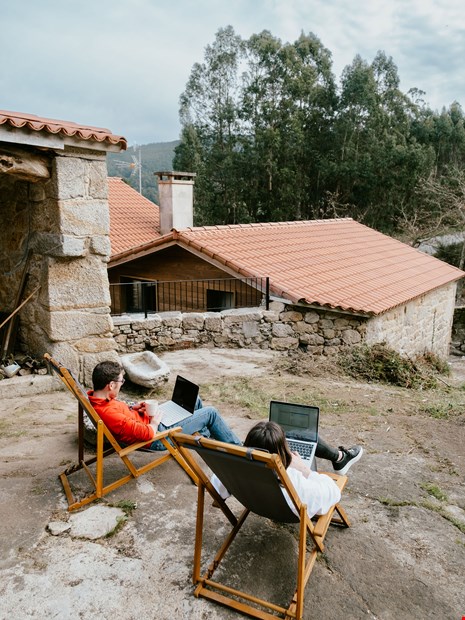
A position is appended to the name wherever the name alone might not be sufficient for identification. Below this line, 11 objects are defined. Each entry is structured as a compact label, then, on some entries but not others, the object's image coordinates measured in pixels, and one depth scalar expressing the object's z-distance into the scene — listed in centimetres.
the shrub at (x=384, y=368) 733
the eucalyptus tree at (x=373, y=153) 2797
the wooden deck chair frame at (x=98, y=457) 307
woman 243
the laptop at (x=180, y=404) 362
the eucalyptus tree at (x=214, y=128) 2922
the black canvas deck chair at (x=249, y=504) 216
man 316
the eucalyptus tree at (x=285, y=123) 2866
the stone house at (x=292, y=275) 848
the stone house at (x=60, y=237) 459
